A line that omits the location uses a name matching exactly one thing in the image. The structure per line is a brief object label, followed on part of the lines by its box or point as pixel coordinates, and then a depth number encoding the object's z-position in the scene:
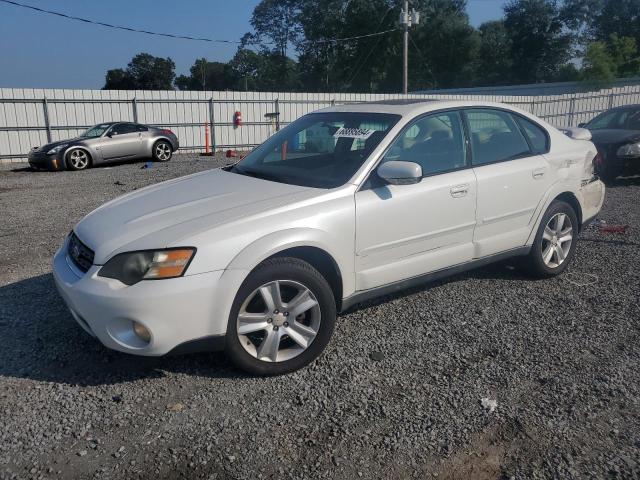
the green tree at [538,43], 59.19
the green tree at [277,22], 68.56
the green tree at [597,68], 37.91
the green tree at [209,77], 84.74
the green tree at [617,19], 59.41
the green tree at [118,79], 81.62
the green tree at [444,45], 58.94
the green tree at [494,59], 60.62
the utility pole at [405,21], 28.03
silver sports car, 15.01
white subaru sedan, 3.01
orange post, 20.15
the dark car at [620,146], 10.02
